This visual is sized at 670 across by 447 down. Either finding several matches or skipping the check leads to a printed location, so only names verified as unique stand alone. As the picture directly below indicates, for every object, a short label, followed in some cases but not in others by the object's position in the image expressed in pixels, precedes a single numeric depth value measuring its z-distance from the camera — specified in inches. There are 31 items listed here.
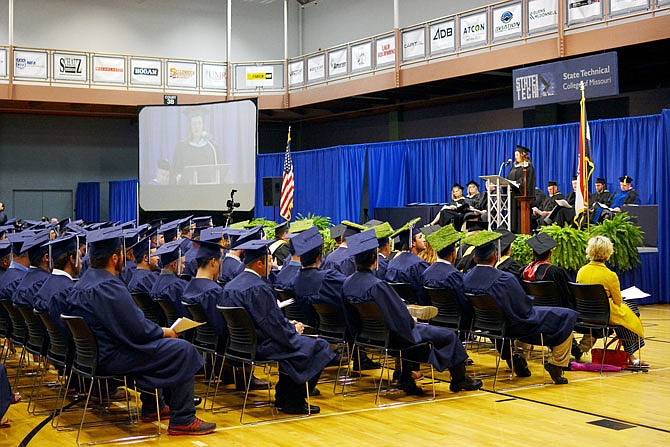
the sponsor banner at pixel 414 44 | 820.0
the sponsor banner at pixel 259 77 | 1012.5
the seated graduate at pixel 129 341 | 231.8
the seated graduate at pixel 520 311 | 297.7
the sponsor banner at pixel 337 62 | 922.1
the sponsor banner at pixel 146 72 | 987.3
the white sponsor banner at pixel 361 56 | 887.7
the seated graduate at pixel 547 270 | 336.2
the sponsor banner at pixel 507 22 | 716.7
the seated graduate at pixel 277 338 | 258.4
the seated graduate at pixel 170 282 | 306.0
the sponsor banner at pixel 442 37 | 787.4
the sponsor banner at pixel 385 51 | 858.8
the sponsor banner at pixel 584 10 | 647.8
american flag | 751.1
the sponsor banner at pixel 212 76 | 1012.5
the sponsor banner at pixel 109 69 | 974.4
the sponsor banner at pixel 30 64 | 946.1
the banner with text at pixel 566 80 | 627.2
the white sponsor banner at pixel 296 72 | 986.7
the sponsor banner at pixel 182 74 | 999.6
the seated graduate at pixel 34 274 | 290.4
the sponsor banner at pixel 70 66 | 960.3
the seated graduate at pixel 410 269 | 339.9
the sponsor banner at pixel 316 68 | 953.5
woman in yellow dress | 324.2
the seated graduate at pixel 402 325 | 274.1
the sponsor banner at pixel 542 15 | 685.3
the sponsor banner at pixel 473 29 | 754.2
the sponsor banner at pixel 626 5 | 617.3
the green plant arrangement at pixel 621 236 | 522.6
